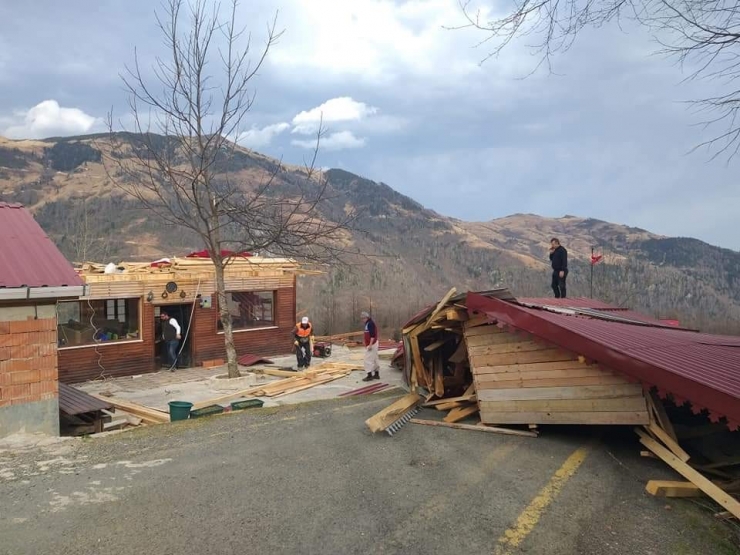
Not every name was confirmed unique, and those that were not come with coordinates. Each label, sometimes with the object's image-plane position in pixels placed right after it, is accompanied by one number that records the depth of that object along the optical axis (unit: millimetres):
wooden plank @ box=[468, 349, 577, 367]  7422
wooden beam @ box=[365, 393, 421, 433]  7570
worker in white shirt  18172
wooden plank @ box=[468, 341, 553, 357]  7648
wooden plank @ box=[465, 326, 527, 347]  7973
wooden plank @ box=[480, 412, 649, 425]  6719
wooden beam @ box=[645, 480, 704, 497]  5488
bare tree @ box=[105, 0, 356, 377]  14672
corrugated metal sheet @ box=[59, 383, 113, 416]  9328
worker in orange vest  18109
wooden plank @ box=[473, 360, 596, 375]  7281
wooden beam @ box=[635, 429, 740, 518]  5035
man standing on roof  15727
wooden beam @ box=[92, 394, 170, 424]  10578
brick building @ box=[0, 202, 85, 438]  7551
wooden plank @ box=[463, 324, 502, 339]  8258
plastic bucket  9398
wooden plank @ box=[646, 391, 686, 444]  6543
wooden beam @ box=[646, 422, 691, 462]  6051
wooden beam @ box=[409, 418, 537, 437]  7412
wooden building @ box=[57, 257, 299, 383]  16797
